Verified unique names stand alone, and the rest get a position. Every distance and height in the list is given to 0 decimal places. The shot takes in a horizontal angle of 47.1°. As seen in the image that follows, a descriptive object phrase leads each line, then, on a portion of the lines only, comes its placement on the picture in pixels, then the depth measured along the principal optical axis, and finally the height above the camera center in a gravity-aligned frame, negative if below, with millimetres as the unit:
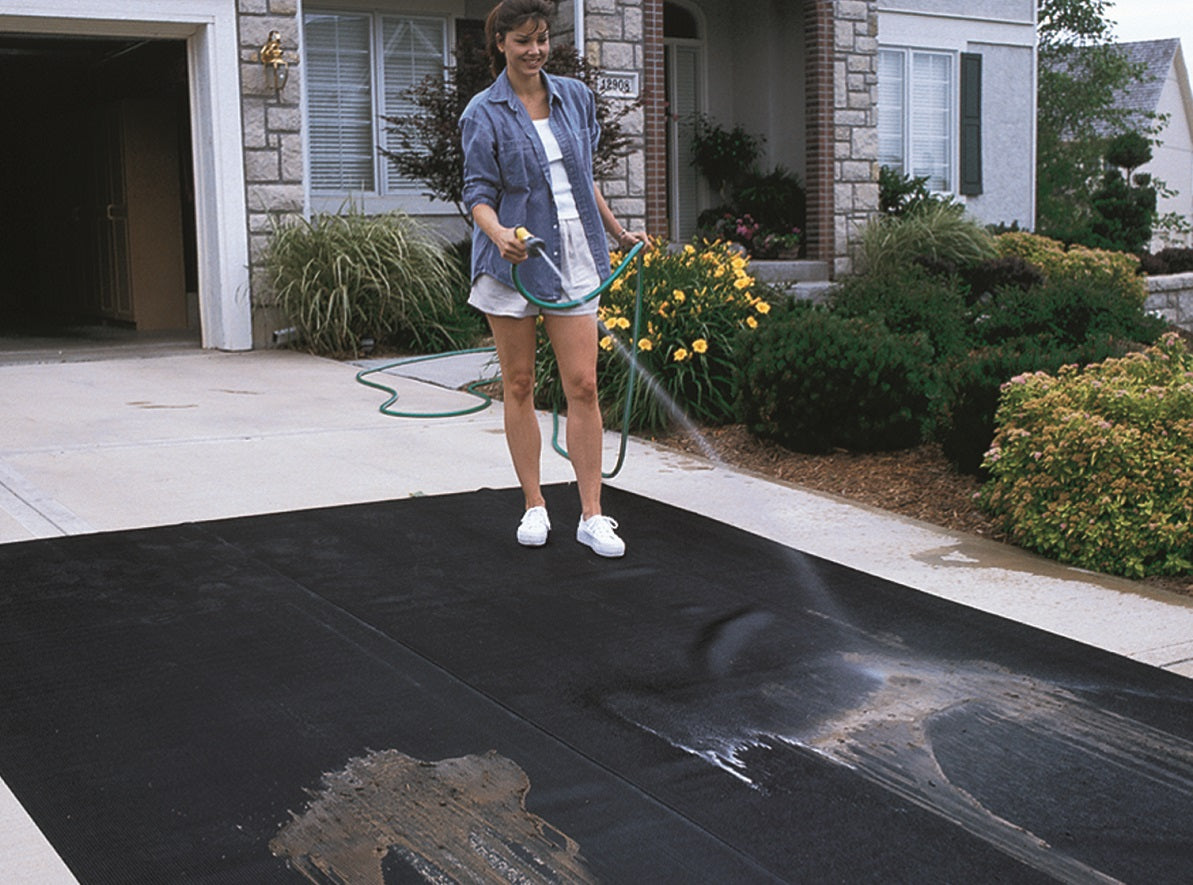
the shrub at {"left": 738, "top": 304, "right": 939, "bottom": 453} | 6395 -599
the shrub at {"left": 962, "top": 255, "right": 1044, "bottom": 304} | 11828 -172
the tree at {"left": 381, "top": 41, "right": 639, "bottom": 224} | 10922 +1157
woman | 4328 +171
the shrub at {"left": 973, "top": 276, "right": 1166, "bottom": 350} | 7844 -355
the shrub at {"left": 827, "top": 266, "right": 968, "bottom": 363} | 8398 -313
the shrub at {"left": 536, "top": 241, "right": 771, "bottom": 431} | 7242 -423
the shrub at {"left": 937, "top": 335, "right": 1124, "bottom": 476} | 5734 -537
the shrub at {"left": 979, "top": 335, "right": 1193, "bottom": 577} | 4648 -754
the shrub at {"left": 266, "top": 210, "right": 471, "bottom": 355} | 9828 -127
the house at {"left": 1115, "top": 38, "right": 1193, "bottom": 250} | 35719 +3900
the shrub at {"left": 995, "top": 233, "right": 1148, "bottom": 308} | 12469 -34
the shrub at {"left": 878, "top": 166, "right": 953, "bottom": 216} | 14281 +655
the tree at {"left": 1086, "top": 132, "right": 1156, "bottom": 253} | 15914 +453
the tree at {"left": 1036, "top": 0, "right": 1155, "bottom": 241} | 23875 +2821
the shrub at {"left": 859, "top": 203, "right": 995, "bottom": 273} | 12844 +147
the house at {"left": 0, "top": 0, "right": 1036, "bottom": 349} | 10109 +1404
